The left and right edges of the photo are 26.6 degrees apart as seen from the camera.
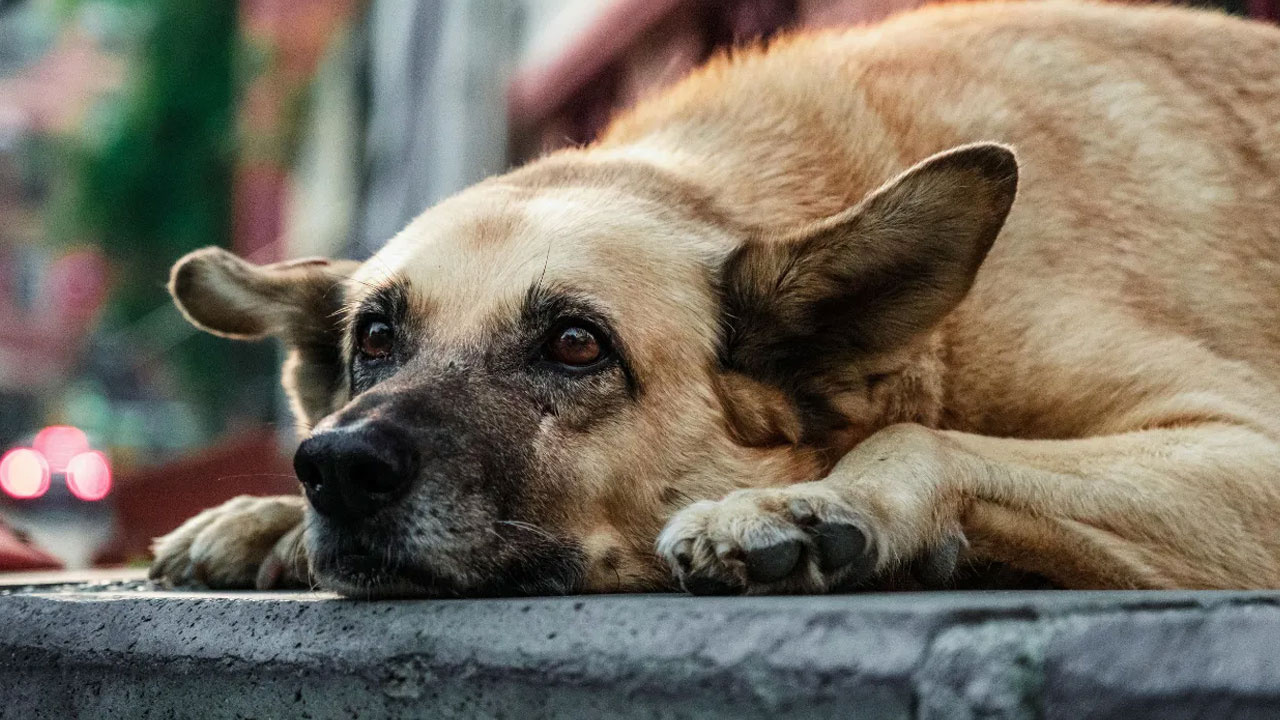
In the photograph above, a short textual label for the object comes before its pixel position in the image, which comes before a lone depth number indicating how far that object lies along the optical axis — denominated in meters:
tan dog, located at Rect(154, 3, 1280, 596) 0.76
